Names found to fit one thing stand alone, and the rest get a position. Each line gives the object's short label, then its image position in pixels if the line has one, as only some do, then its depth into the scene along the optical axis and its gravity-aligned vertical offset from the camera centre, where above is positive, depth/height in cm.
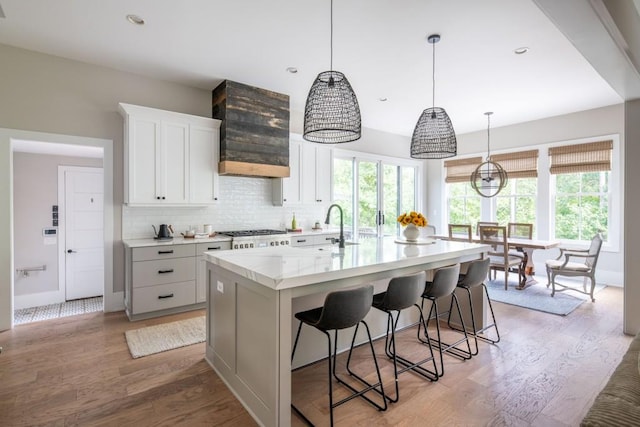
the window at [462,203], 723 +15
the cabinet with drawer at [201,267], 401 -74
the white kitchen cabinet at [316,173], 533 +62
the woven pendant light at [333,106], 231 +75
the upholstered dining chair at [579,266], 448 -81
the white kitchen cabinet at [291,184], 506 +40
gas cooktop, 446 -35
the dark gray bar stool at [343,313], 190 -63
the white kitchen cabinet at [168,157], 381 +65
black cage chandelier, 576 +65
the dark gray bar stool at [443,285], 256 -61
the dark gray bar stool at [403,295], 224 -61
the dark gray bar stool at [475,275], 292 -61
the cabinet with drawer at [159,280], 361 -84
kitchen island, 182 -57
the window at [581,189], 548 +38
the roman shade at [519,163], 622 +94
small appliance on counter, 406 -32
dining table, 501 -69
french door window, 633 +40
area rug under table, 418 -126
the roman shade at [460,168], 712 +95
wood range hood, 429 +110
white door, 465 -37
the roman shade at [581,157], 539 +93
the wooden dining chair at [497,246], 511 -63
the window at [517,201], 636 +18
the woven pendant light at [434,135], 317 +75
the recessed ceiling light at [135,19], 289 +173
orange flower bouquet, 333 -11
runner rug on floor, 296 -129
